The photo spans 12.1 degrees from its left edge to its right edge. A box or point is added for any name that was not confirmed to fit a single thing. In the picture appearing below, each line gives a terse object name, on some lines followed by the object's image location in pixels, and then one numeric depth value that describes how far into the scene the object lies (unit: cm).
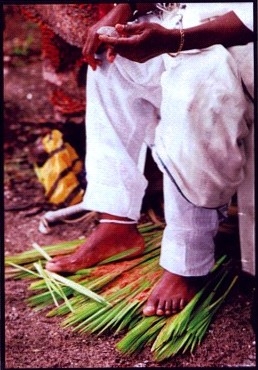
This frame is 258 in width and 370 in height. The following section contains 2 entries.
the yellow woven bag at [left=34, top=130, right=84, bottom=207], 338
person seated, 276
